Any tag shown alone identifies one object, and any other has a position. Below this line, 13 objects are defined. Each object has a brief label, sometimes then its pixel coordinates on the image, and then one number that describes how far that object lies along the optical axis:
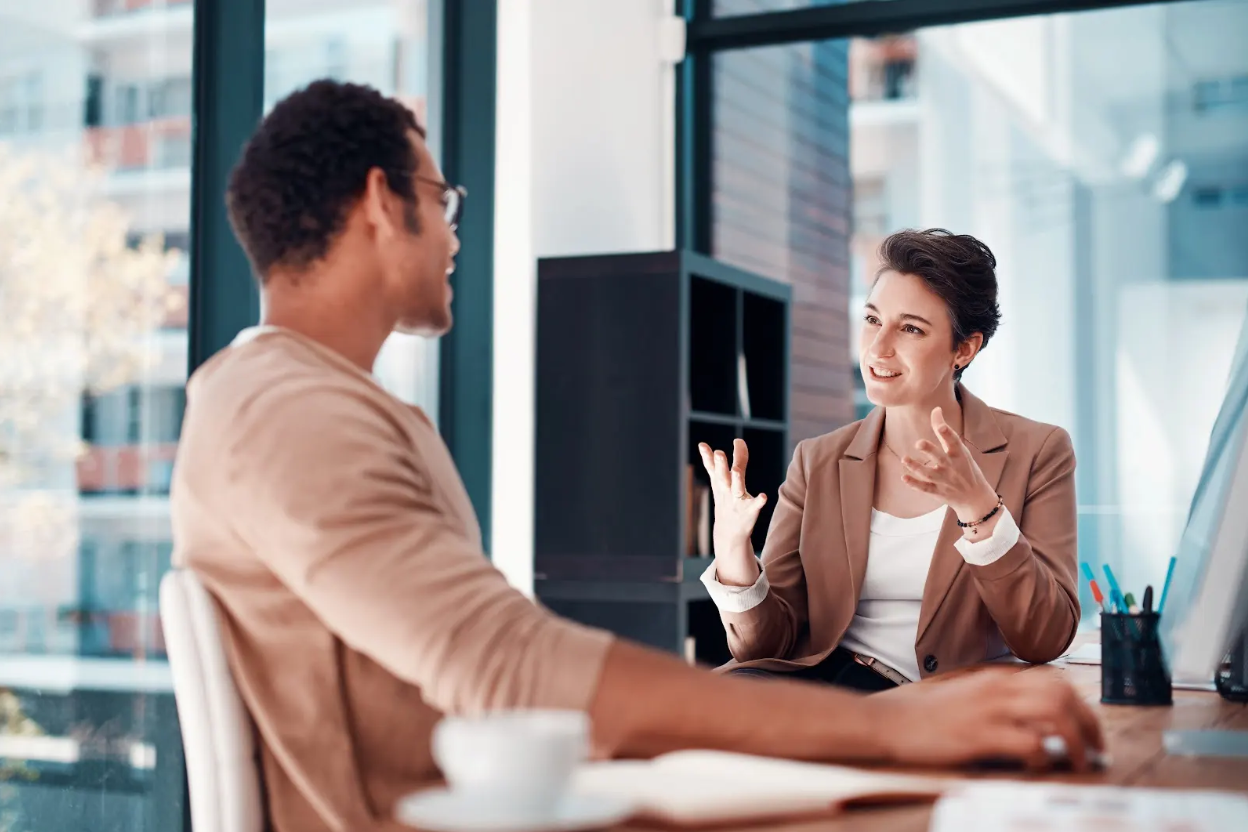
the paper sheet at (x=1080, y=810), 0.85
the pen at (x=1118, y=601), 1.67
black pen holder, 1.61
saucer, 0.76
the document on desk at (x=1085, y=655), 2.15
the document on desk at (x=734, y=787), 0.92
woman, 2.09
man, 1.05
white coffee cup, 0.78
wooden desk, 0.92
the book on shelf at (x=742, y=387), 4.37
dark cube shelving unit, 3.93
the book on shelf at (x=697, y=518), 4.06
